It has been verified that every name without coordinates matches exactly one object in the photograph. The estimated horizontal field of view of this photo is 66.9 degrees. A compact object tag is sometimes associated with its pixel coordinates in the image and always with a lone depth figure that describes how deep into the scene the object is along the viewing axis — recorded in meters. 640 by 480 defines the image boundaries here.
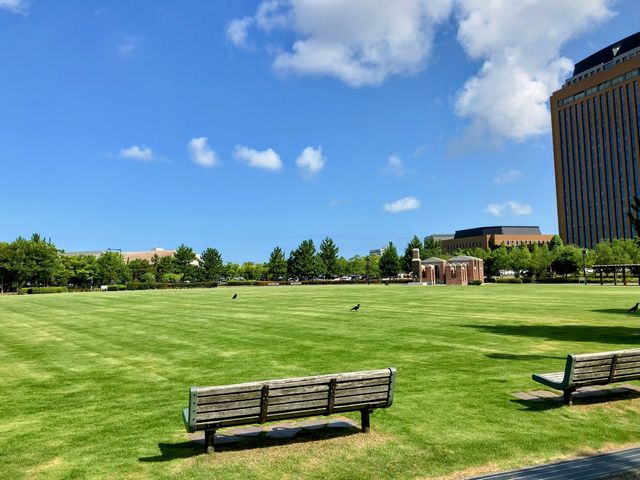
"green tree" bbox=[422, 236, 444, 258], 125.00
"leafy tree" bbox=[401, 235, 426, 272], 119.62
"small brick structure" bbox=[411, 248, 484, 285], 89.12
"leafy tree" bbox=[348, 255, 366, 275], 143.12
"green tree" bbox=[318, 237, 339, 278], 133.75
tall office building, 134.75
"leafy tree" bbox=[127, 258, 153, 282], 127.50
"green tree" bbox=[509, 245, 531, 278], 109.45
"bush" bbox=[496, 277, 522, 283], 88.46
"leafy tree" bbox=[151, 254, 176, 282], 128.12
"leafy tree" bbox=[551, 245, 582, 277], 95.12
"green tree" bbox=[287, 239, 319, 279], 129.12
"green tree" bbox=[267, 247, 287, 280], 131.62
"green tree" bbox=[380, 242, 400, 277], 125.50
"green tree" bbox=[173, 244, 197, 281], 128.25
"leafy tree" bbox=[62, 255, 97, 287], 109.56
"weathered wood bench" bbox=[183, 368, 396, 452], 6.28
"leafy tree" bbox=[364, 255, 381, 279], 138.75
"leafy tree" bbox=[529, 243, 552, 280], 99.62
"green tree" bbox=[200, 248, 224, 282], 128.00
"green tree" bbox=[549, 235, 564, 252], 112.53
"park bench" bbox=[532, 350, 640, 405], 8.23
